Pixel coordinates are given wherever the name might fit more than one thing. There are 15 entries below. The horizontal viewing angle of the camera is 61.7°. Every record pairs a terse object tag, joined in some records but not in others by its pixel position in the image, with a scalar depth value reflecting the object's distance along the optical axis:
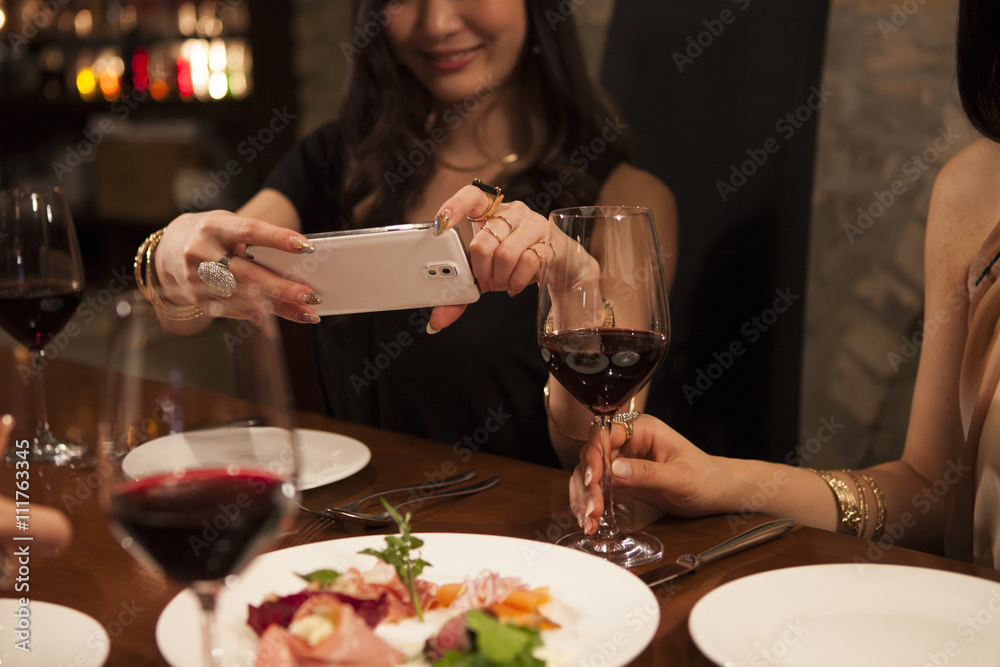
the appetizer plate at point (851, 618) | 0.53
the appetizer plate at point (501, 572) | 0.52
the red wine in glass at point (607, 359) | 0.72
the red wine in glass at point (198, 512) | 0.44
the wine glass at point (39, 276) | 1.01
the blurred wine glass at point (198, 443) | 0.43
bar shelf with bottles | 3.44
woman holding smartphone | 1.60
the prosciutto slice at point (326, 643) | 0.49
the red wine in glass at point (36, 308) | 1.01
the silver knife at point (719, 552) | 0.64
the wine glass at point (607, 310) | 0.72
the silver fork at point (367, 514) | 0.77
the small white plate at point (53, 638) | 0.53
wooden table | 0.61
